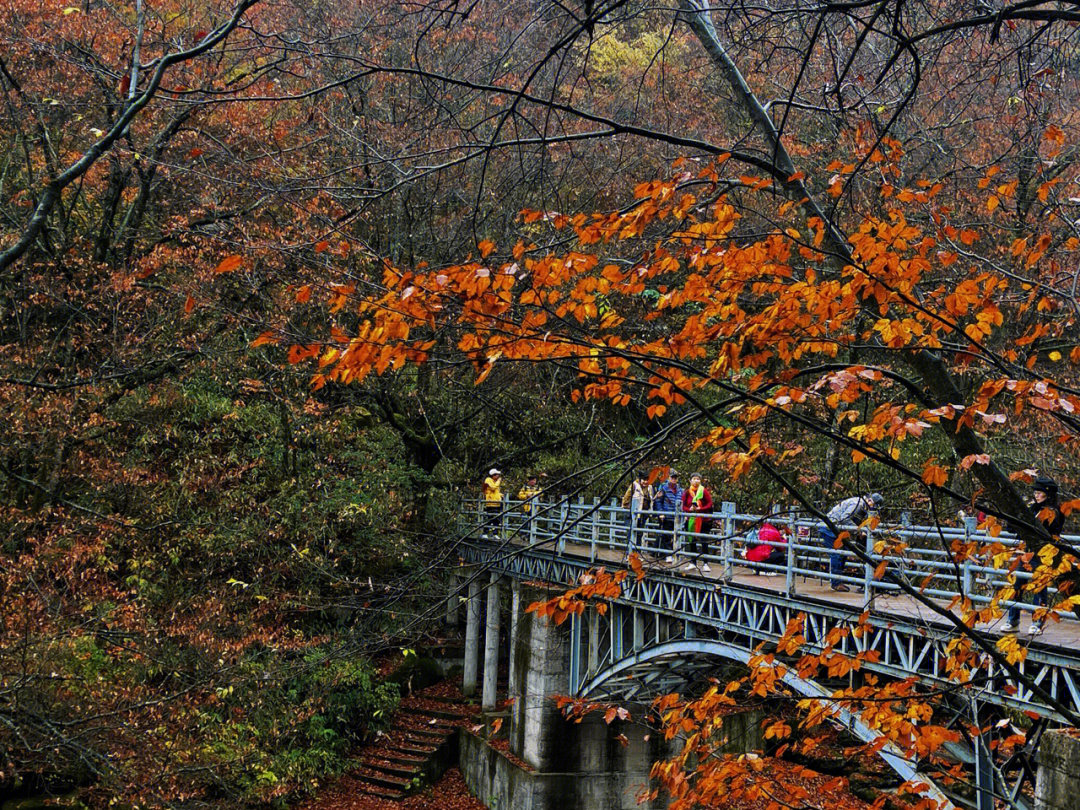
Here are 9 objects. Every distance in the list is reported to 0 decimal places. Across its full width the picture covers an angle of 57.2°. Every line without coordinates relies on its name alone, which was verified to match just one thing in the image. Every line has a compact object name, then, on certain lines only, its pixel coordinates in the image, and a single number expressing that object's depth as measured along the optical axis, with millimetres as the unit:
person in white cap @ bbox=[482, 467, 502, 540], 23078
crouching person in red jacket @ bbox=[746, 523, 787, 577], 15470
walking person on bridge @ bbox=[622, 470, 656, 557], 15252
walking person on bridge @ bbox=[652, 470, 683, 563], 18281
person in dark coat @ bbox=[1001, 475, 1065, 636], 7099
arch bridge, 8133
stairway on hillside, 22984
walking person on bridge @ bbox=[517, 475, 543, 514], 26659
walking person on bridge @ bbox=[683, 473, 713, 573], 16797
